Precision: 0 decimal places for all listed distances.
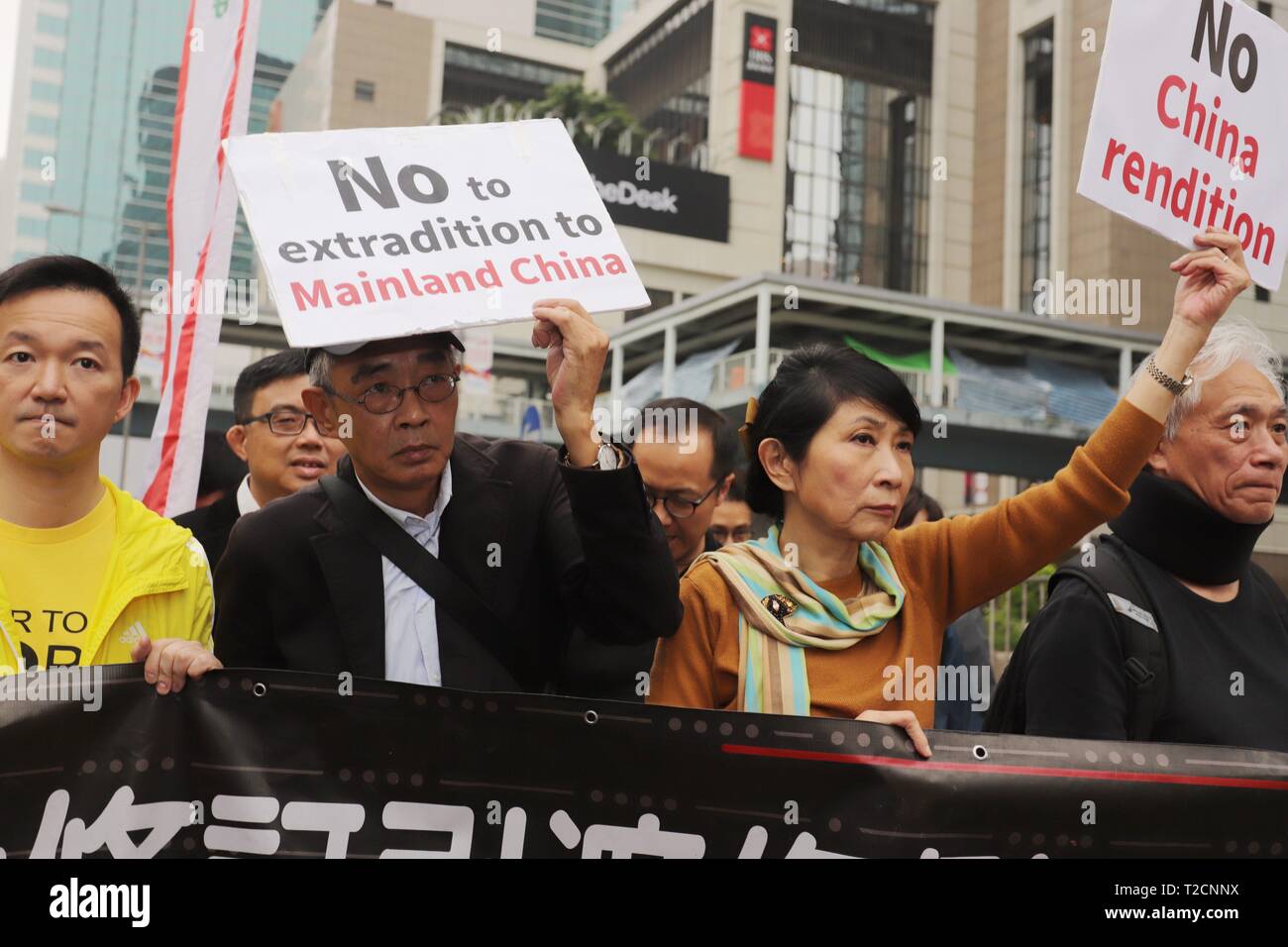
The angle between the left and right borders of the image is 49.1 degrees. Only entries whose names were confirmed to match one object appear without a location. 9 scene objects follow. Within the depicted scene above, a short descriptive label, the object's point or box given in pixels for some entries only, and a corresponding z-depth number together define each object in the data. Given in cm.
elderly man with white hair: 266
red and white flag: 443
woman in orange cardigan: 259
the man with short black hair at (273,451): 423
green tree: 4888
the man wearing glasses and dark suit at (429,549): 256
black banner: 229
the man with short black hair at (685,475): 396
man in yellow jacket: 251
